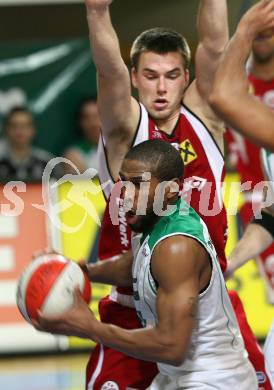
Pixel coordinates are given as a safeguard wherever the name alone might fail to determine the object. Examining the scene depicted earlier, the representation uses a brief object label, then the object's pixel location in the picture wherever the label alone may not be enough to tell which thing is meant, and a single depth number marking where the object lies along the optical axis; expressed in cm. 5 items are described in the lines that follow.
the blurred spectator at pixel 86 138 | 2117
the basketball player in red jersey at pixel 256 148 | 1450
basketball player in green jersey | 834
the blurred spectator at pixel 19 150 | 2084
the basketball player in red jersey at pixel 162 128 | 1027
